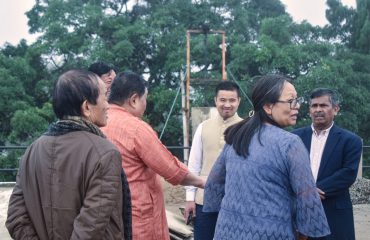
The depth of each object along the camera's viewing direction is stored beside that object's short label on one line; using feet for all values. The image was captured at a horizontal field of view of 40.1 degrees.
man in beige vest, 11.51
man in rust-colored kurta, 8.41
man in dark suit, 10.04
